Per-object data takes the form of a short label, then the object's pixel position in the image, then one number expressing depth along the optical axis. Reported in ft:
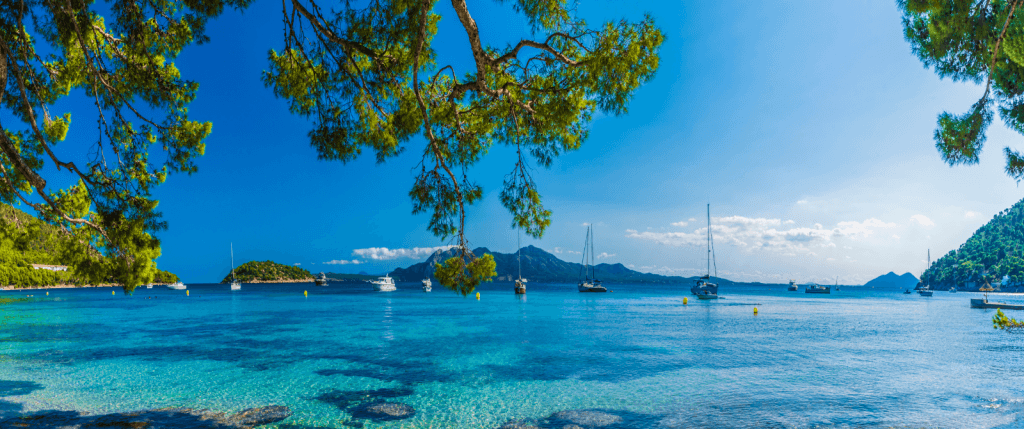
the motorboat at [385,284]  274.30
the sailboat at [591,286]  258.98
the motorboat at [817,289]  343.87
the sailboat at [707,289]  207.94
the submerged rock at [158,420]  28.27
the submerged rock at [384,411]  31.08
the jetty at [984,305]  148.58
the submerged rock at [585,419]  30.58
